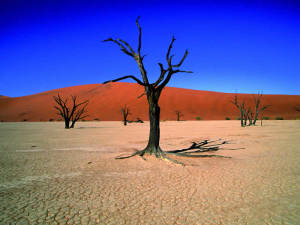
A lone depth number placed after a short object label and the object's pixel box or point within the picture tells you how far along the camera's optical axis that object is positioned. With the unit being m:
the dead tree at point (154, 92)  5.65
